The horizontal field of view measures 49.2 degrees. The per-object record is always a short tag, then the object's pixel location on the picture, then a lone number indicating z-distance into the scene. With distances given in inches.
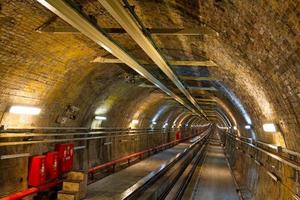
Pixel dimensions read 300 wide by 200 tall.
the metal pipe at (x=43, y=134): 308.5
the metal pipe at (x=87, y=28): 155.4
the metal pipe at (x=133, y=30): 154.5
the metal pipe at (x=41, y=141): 308.0
